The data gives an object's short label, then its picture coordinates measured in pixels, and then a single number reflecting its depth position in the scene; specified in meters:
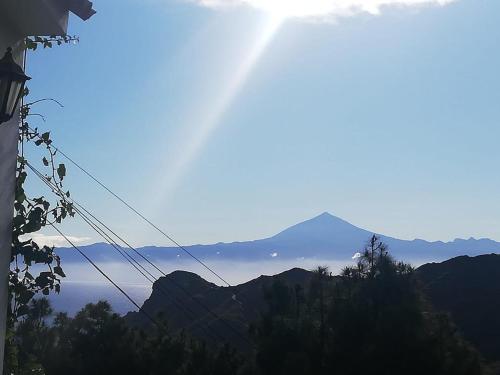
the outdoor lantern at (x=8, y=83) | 3.07
